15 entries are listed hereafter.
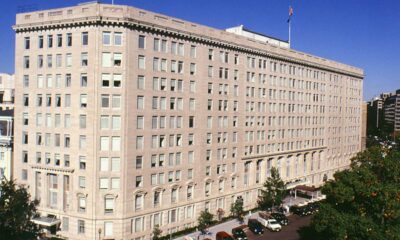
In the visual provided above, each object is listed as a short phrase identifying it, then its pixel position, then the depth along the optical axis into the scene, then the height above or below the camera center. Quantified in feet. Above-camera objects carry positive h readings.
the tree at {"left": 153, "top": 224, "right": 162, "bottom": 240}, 187.01 -55.10
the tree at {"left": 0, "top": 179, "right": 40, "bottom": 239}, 179.11 -47.11
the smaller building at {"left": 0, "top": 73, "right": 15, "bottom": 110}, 331.98 +17.16
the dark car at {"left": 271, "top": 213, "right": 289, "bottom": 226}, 223.71 -56.31
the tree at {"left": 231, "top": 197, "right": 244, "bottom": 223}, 224.12 -51.98
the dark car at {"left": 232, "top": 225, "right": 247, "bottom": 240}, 190.88 -56.37
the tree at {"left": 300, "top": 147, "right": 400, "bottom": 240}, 151.23 -32.69
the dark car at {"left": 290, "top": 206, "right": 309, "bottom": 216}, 245.86 -56.91
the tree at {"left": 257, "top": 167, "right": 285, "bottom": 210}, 242.62 -45.92
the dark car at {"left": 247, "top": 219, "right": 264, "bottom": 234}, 205.05 -56.84
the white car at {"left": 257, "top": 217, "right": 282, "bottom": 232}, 211.82 -57.11
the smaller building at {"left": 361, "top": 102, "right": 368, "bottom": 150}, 454.15 -16.49
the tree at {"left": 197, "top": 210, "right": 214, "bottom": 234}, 199.23 -51.97
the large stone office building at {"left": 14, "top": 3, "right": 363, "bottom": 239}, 181.78 -2.21
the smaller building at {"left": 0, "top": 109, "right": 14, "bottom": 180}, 222.07 -20.35
